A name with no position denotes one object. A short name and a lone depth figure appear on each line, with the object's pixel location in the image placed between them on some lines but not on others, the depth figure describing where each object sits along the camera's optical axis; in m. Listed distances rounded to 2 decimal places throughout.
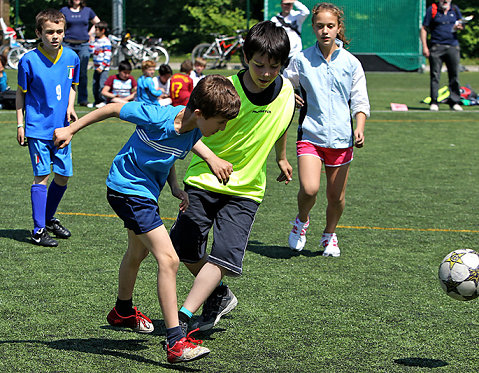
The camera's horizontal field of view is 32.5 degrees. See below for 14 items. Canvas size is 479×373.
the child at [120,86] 16.62
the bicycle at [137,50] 26.12
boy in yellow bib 4.73
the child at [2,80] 16.33
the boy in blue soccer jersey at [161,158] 4.20
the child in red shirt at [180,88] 15.56
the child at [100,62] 17.39
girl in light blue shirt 6.69
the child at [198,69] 16.91
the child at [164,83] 16.30
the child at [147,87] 15.48
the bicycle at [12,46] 25.59
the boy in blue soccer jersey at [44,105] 6.98
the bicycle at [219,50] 28.78
